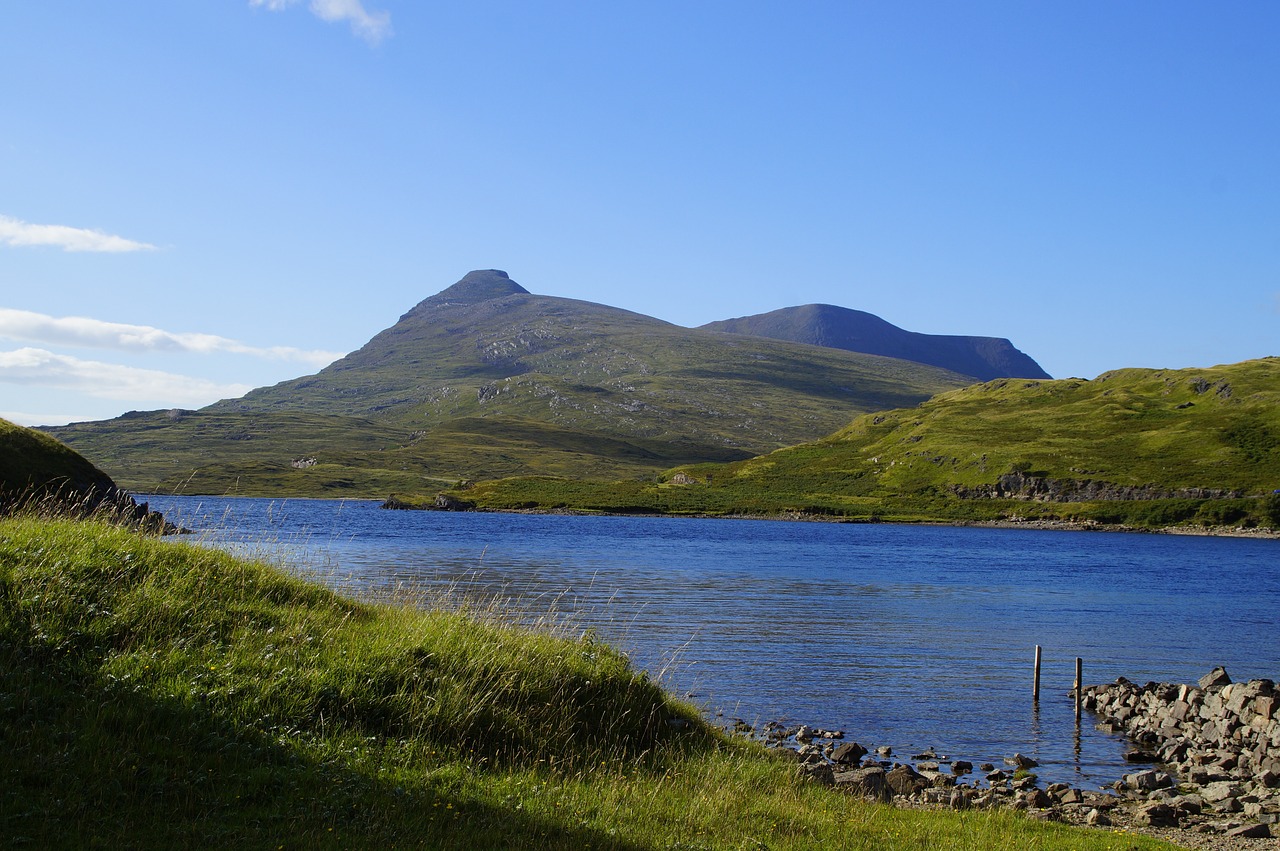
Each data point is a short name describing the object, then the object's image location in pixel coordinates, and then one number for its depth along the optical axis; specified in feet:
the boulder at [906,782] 60.54
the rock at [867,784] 54.13
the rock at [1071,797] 62.13
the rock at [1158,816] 56.80
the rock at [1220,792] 63.00
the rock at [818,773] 52.77
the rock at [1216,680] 94.12
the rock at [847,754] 69.10
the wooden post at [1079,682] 95.26
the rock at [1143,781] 68.08
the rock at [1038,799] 60.90
